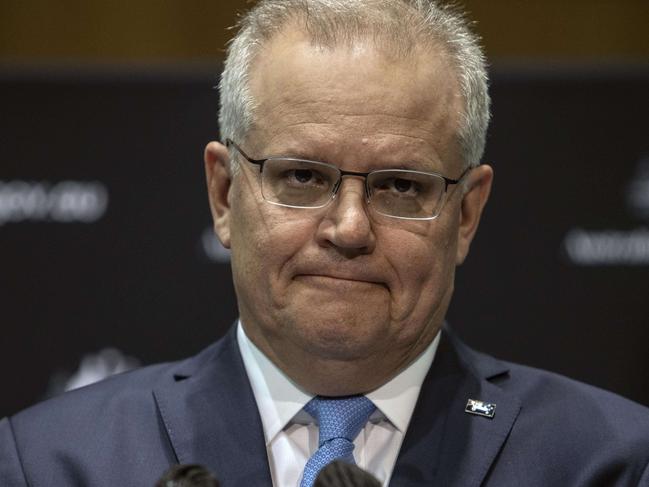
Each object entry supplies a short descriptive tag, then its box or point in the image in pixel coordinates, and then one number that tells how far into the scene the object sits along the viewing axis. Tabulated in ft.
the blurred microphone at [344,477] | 10.56
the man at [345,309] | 11.20
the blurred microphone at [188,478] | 10.54
